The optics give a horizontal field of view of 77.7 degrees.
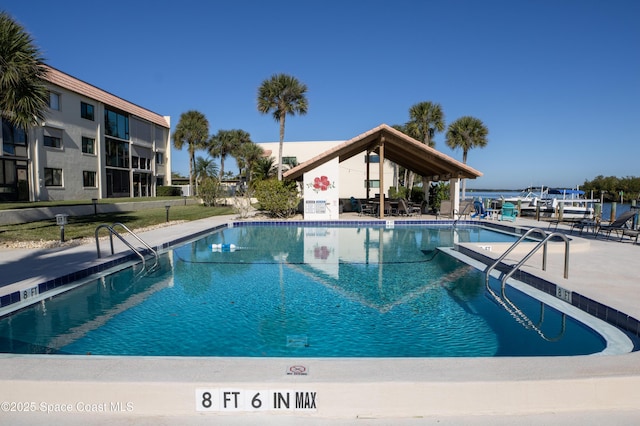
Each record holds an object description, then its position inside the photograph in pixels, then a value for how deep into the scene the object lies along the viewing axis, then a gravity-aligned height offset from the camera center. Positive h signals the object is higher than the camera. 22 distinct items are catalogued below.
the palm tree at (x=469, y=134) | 33.81 +5.54
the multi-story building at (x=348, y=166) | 38.78 +3.05
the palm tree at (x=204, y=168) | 38.09 +2.66
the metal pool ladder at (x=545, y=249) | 6.23 -0.82
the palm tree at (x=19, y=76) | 11.06 +3.33
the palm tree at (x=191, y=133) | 39.47 +6.19
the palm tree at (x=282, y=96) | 26.48 +6.74
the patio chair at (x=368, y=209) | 20.56 -0.60
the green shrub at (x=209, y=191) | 28.82 +0.33
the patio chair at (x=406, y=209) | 19.83 -0.57
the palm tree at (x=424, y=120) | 34.38 +6.79
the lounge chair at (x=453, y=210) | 19.66 -0.58
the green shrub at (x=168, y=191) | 38.12 +0.37
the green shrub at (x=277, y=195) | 18.97 +0.05
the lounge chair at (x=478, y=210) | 21.12 -0.64
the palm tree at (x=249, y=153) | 39.81 +4.30
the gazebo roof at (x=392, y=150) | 17.75 +2.20
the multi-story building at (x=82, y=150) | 23.73 +3.18
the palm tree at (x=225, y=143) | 43.72 +5.85
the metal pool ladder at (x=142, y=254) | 8.42 -1.37
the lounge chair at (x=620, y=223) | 11.42 -0.65
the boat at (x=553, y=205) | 22.28 -0.44
